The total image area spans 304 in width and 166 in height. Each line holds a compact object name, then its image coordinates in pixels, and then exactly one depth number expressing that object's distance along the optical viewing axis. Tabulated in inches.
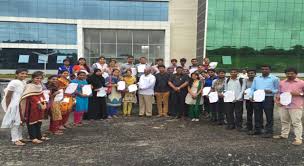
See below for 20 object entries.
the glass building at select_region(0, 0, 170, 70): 1249.9
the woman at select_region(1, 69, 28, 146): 189.2
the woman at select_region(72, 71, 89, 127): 251.7
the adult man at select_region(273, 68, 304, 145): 198.7
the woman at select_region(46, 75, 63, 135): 216.0
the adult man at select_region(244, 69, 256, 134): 228.9
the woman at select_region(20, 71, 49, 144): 192.4
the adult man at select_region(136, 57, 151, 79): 304.9
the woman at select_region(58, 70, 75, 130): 228.9
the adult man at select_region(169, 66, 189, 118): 281.7
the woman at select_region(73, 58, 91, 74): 284.8
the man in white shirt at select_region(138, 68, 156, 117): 291.6
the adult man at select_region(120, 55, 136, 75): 309.6
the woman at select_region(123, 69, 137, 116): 293.2
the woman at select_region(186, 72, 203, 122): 271.7
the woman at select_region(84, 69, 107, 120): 273.2
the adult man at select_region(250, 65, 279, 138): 213.3
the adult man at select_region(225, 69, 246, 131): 233.5
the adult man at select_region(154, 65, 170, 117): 293.6
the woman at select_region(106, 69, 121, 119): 287.2
